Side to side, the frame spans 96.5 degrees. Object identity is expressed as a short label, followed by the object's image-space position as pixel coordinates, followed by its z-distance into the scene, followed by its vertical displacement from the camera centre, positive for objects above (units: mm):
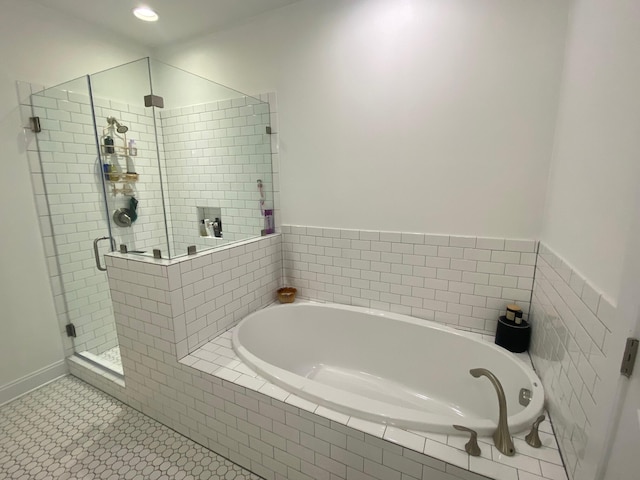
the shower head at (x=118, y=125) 2045 +443
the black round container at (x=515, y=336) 1640 -864
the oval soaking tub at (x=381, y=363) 1321 -1095
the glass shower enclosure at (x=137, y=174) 1887 +98
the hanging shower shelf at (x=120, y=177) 2062 +71
